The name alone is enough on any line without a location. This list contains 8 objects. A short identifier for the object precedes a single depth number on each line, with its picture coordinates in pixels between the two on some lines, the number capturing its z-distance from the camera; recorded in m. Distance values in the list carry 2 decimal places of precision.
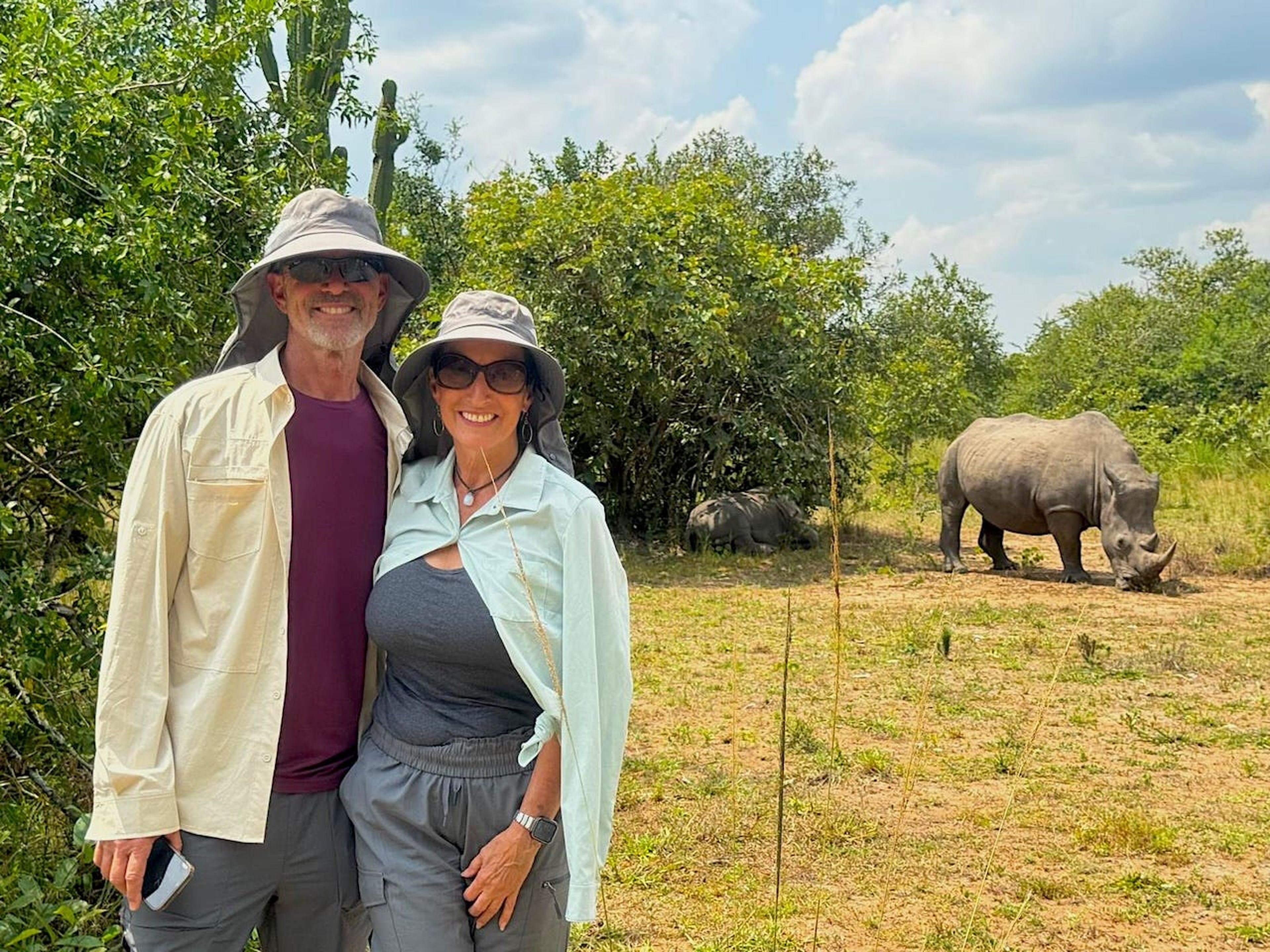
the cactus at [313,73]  5.86
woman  2.28
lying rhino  13.96
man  2.23
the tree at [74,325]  3.38
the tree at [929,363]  16.31
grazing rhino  11.80
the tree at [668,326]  13.01
